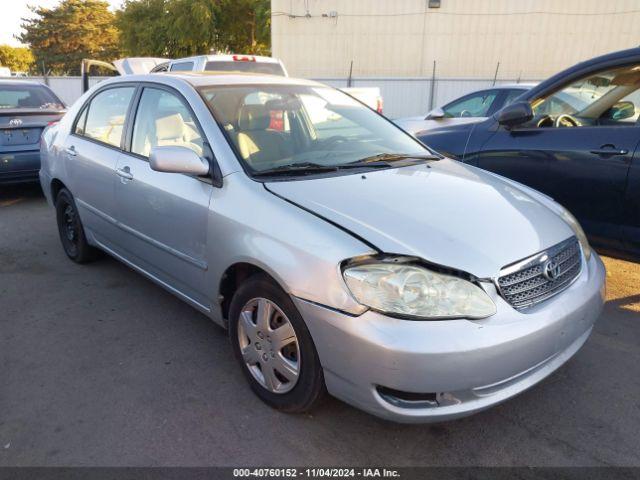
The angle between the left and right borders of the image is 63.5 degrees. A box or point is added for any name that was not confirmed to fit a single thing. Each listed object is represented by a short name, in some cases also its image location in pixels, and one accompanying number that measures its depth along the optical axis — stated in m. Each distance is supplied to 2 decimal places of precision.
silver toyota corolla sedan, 2.03
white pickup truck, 8.31
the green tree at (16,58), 57.77
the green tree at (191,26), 26.31
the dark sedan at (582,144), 3.41
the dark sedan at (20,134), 6.51
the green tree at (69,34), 48.84
